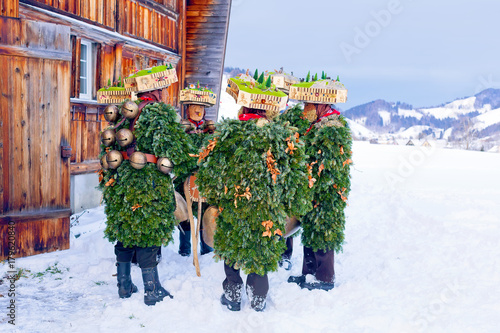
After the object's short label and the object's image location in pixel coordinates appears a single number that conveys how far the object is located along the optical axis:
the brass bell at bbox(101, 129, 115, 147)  3.79
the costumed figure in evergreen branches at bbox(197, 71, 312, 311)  3.49
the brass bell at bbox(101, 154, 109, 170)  3.86
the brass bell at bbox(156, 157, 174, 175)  3.75
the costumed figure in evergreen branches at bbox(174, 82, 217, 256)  4.89
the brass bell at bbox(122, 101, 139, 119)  3.73
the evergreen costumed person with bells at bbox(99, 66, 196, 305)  3.74
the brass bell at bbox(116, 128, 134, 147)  3.71
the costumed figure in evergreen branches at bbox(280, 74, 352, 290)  4.00
